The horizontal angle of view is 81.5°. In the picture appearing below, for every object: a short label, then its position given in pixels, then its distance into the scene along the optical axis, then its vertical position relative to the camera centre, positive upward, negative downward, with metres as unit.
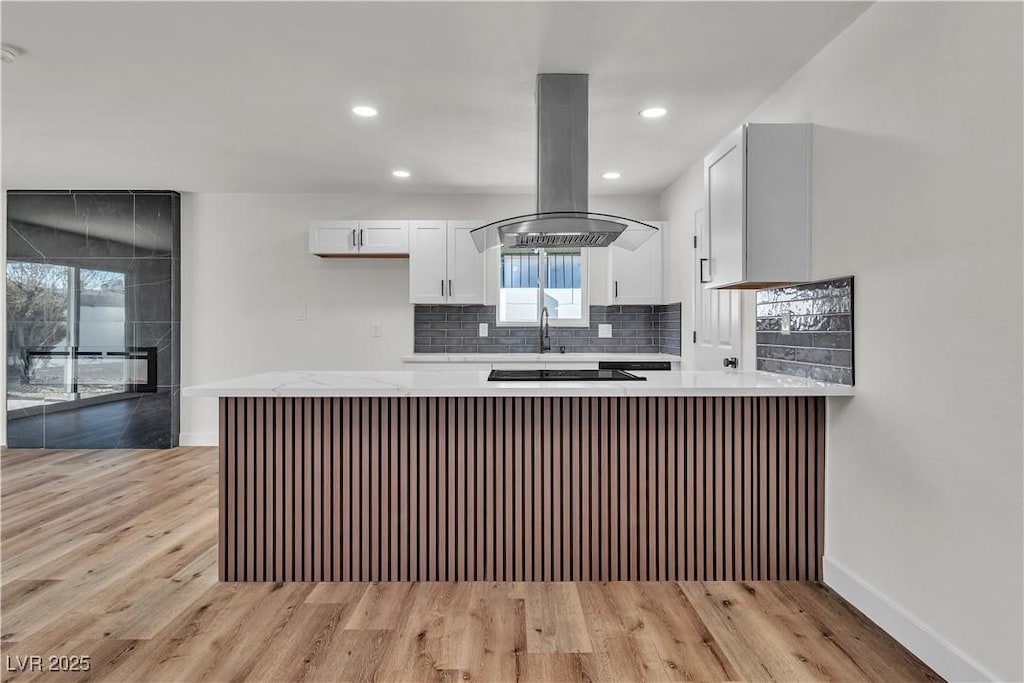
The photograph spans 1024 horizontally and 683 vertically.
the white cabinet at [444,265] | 4.96 +0.61
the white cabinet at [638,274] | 4.97 +0.54
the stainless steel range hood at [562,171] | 2.83 +0.81
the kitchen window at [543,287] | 5.21 +0.46
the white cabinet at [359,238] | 4.95 +0.84
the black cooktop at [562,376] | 2.79 -0.19
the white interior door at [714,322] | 3.53 +0.11
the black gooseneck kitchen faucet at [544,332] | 5.20 +0.05
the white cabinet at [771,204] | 2.56 +0.58
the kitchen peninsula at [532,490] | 2.55 -0.66
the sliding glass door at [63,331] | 5.23 +0.06
